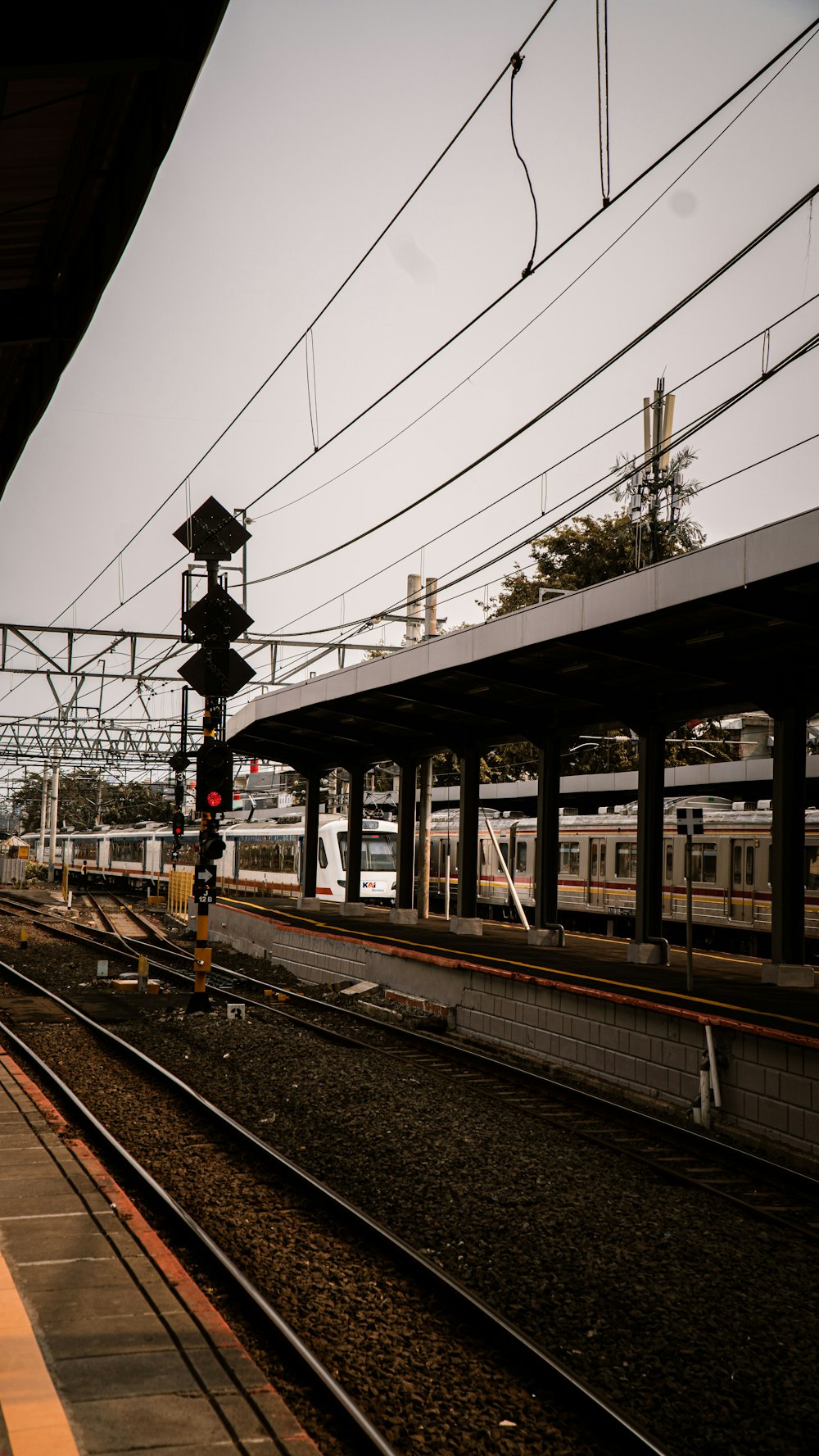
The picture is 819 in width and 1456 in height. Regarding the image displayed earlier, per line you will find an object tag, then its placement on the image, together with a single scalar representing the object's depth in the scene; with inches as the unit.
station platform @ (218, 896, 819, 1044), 455.5
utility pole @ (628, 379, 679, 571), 1256.2
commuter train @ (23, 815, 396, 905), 1242.6
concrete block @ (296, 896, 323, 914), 1122.7
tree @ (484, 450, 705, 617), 1515.7
